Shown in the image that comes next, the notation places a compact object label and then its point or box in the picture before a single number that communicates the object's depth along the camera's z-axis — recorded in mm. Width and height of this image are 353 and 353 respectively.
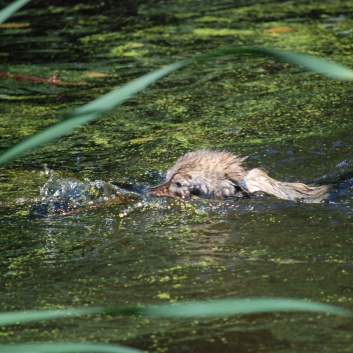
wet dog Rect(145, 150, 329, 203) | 11242
